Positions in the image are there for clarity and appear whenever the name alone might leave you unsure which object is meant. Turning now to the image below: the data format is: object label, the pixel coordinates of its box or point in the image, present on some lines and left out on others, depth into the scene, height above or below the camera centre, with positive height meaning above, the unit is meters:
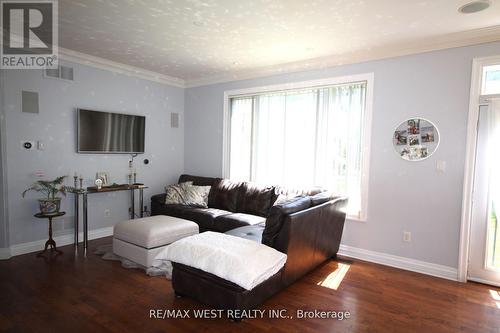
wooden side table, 3.61 -1.22
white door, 3.08 -0.48
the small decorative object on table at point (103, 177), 4.46 -0.48
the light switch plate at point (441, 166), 3.32 -0.12
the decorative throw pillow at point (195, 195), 4.65 -0.76
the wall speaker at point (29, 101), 3.70 +0.52
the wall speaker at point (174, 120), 5.53 +0.51
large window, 3.92 +0.23
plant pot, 3.62 -0.77
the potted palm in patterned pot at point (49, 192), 3.63 -0.64
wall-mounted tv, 4.25 +0.19
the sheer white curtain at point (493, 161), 3.05 -0.04
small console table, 3.98 -0.75
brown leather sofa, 2.47 -0.93
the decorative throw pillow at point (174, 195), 4.69 -0.77
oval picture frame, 3.38 +0.19
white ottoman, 3.31 -1.04
